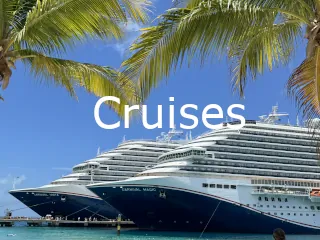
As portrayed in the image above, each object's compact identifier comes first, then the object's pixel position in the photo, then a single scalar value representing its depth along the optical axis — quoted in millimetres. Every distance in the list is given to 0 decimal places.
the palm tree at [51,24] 6075
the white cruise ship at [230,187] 40594
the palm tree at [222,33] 5820
